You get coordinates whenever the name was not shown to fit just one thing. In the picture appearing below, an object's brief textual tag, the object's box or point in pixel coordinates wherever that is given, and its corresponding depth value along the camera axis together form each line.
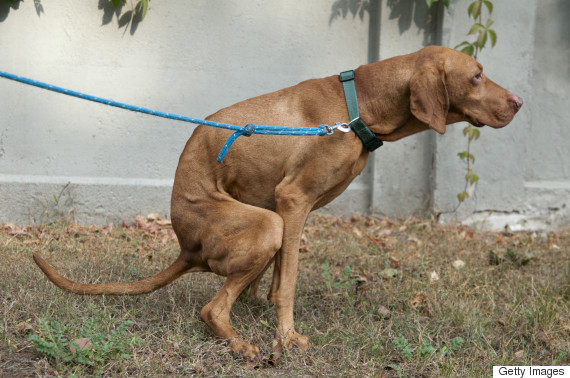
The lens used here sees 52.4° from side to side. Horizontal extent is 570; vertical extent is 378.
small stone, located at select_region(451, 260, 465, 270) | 4.74
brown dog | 3.04
